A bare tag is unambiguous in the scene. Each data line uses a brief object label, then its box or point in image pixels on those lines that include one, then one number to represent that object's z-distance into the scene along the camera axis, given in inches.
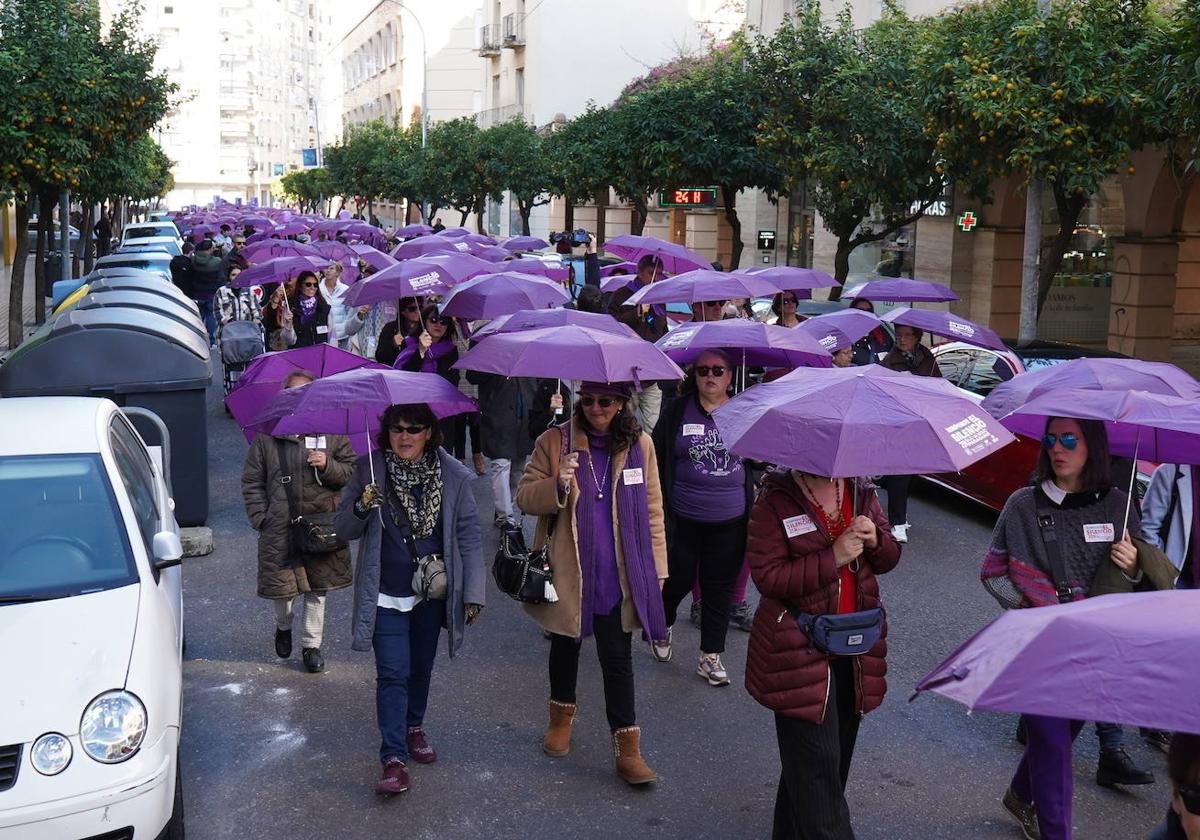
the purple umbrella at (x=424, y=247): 685.3
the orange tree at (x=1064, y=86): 612.4
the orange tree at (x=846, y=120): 821.2
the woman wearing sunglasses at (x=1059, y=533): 218.4
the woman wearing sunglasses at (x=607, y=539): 235.1
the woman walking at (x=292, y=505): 288.7
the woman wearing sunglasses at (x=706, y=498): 283.1
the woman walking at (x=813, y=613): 186.2
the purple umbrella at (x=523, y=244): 978.7
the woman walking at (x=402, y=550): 231.3
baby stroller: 626.8
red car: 432.1
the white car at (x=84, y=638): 173.8
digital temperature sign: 1077.8
